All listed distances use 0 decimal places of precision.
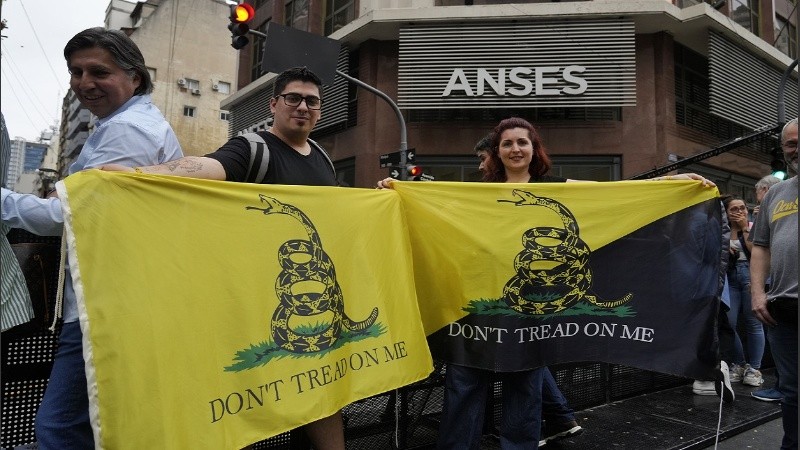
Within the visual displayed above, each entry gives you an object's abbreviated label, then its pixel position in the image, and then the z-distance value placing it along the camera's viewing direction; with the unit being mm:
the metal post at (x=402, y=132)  10422
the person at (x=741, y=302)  5516
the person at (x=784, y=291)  2807
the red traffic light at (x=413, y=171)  10383
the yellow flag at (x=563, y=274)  2711
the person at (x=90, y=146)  1743
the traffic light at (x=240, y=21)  8852
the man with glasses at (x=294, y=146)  2357
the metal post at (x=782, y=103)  10384
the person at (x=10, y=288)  1767
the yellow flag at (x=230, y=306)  1733
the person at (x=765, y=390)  4367
